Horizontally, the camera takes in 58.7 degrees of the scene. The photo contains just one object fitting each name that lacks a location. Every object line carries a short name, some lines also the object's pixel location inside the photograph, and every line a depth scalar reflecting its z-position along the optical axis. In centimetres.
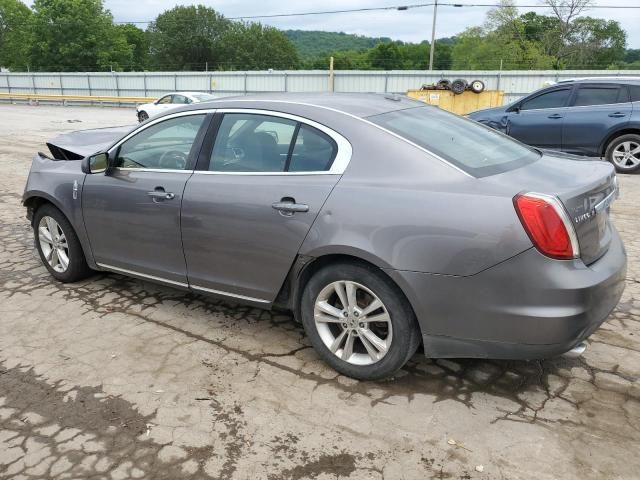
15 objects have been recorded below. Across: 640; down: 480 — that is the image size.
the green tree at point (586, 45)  6103
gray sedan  269
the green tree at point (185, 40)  9188
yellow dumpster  1688
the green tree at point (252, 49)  9369
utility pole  4466
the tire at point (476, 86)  1647
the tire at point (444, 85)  1705
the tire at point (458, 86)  1664
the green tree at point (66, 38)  7075
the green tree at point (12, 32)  7831
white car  2248
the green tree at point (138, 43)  9625
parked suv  948
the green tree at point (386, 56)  9638
